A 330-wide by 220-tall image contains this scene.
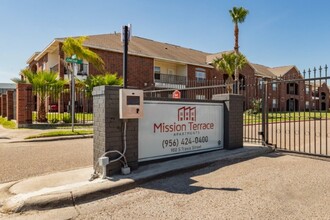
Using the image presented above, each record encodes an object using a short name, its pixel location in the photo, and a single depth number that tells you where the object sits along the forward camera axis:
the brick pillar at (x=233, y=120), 7.50
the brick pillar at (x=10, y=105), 18.05
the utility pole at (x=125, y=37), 4.73
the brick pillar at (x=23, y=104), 13.29
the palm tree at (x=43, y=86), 14.66
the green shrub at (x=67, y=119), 14.96
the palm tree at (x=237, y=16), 28.64
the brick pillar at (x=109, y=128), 4.86
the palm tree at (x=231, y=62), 28.77
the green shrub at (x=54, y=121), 14.63
